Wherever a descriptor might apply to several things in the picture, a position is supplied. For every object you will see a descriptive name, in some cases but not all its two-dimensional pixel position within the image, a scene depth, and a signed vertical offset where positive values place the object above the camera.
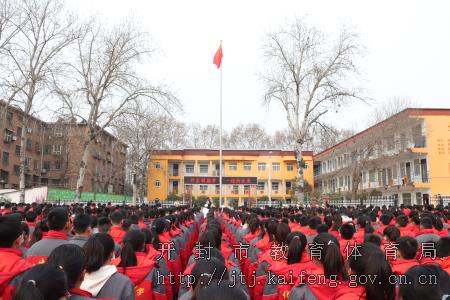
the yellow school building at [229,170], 44.19 +2.75
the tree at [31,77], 16.91 +5.36
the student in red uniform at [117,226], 5.33 -0.50
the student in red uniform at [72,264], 2.22 -0.43
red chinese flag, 22.91 +8.31
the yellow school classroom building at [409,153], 25.70 +2.83
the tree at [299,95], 21.34 +5.69
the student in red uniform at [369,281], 2.29 -0.55
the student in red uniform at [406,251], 3.48 -0.55
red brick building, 33.59 +3.66
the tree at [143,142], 30.42 +4.40
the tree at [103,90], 19.64 +5.44
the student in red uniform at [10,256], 2.56 -0.47
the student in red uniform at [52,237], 3.50 -0.43
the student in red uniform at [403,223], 6.53 -0.54
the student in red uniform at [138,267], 3.39 -0.67
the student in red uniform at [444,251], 3.49 -0.56
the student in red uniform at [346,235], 4.80 -0.56
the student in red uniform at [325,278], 2.97 -0.70
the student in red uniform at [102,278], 2.70 -0.62
